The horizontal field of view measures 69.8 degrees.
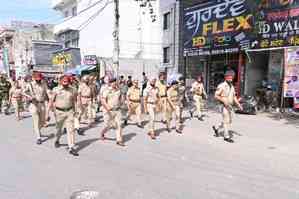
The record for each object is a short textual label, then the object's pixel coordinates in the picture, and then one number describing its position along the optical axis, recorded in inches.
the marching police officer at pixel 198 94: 318.2
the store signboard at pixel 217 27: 395.9
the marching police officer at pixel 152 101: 235.8
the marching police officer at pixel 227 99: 220.6
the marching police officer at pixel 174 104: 252.4
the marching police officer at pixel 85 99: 285.9
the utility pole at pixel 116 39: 410.3
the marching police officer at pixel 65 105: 192.0
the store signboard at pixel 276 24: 335.5
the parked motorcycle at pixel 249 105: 364.4
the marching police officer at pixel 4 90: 402.5
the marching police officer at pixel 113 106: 212.8
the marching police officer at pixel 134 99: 295.7
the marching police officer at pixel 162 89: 258.4
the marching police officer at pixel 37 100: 221.9
